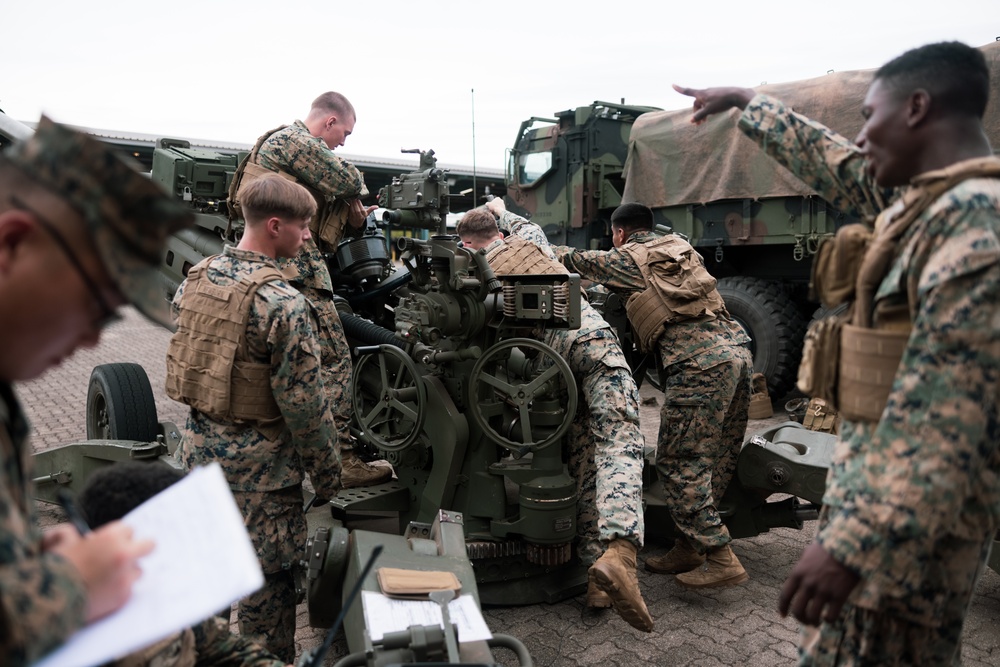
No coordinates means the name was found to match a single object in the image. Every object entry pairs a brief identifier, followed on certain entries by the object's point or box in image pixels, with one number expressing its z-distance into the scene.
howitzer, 3.91
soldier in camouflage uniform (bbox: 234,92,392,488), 5.04
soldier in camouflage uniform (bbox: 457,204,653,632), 3.56
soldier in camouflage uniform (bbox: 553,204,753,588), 4.36
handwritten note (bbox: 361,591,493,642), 2.17
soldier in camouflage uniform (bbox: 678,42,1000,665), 1.61
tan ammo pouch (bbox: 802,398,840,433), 6.14
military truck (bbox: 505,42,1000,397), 8.27
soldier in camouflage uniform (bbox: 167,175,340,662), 2.88
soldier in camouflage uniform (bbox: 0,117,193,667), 1.02
